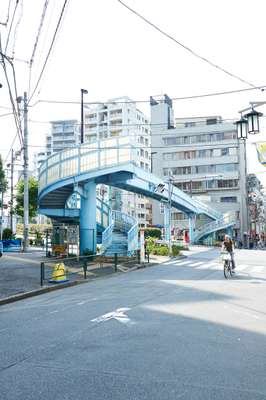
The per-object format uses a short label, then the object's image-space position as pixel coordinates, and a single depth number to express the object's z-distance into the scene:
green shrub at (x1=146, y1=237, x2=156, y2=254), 31.72
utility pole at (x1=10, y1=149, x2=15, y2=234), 43.31
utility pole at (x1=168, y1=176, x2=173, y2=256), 31.67
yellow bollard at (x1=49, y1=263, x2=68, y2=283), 15.05
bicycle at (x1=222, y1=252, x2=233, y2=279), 16.61
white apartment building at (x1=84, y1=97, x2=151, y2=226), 85.75
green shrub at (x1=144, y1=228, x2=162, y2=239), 47.98
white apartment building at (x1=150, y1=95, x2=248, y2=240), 69.69
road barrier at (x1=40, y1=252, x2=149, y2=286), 15.18
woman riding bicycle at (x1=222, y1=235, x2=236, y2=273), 16.84
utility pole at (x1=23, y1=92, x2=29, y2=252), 29.23
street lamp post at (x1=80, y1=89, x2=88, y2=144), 42.39
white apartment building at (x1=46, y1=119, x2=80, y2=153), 105.56
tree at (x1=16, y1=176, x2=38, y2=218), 50.19
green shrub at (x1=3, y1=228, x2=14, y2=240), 37.41
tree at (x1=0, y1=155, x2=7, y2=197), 42.63
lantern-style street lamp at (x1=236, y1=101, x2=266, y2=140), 11.63
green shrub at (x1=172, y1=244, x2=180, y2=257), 30.40
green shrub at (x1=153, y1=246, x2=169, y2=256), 30.62
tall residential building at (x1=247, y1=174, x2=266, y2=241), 74.69
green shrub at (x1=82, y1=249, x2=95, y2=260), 24.19
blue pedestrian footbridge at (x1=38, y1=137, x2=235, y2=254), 23.36
